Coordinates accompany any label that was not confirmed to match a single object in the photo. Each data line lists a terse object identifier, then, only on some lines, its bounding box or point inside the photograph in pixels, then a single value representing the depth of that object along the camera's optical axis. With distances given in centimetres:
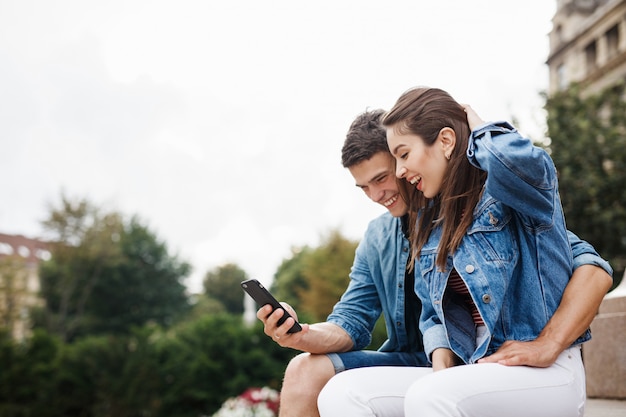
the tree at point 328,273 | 2786
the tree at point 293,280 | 3875
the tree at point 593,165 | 1541
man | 216
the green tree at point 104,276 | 2933
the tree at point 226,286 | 5466
